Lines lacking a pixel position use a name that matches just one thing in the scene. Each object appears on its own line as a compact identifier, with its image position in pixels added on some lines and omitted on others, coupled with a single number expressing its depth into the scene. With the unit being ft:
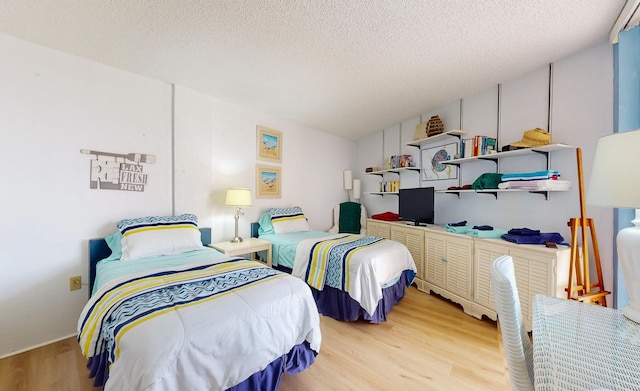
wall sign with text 7.63
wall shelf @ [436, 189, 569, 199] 7.89
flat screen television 10.64
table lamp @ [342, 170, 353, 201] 15.75
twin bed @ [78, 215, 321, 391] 3.49
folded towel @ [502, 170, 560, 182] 7.30
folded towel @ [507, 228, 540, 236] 7.35
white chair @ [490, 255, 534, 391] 2.89
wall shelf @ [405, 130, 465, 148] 10.21
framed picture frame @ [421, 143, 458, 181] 10.89
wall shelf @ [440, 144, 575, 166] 7.32
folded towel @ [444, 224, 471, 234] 8.96
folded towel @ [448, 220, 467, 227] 9.83
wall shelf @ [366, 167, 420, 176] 12.40
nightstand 9.10
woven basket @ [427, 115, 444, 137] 10.84
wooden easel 5.11
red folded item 12.59
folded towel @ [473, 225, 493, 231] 8.67
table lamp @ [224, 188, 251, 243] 9.98
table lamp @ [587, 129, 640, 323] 3.11
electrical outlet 7.22
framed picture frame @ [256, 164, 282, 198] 12.00
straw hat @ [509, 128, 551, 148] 7.50
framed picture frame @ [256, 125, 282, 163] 11.97
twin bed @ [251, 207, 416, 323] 7.52
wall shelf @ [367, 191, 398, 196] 13.32
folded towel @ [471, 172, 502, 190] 8.79
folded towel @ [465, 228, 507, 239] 8.13
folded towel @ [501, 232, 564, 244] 7.00
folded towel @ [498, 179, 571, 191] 7.15
